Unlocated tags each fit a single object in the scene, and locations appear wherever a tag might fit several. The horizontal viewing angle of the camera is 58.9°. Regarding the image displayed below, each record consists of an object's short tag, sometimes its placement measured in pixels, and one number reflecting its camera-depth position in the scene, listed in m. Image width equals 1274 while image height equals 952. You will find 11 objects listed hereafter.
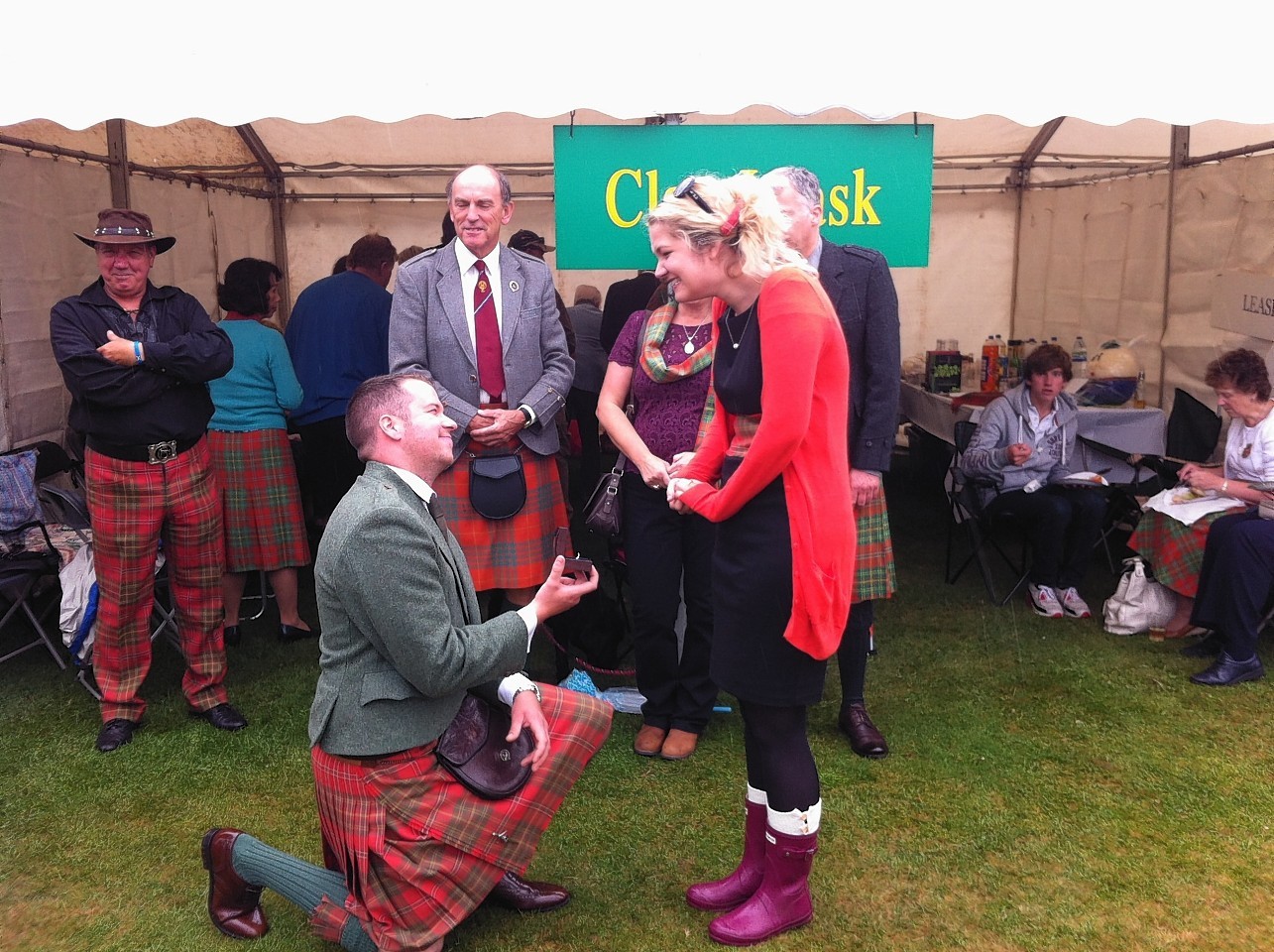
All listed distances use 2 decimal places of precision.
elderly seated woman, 4.38
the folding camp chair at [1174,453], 5.25
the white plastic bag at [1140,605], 4.64
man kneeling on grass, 2.17
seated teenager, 5.00
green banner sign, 3.88
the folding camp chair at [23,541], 4.21
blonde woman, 2.20
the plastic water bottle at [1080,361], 6.49
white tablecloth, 5.50
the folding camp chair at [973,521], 5.19
